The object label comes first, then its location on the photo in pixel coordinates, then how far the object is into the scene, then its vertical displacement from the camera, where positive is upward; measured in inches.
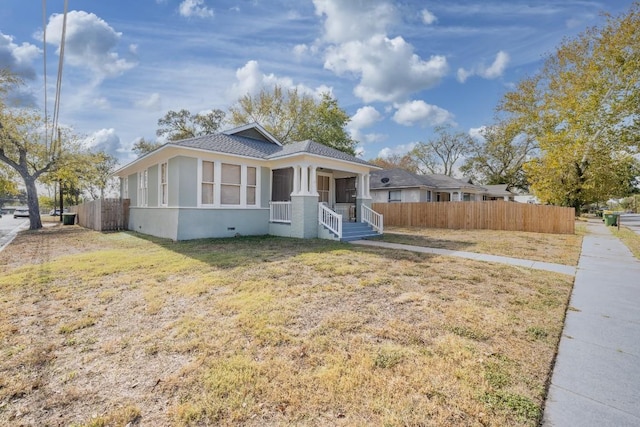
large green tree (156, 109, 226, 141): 1165.1 +328.7
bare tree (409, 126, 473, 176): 1711.4 +367.1
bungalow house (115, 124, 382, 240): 423.5 +27.1
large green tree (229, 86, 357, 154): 1085.0 +345.9
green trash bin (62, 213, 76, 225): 830.5 -42.9
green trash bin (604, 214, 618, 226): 871.1 -11.3
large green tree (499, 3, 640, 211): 749.3 +255.2
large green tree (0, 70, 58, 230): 664.4 +139.7
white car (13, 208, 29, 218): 1250.6 -45.2
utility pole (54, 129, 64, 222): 749.3 +157.2
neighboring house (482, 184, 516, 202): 1403.8 +97.2
